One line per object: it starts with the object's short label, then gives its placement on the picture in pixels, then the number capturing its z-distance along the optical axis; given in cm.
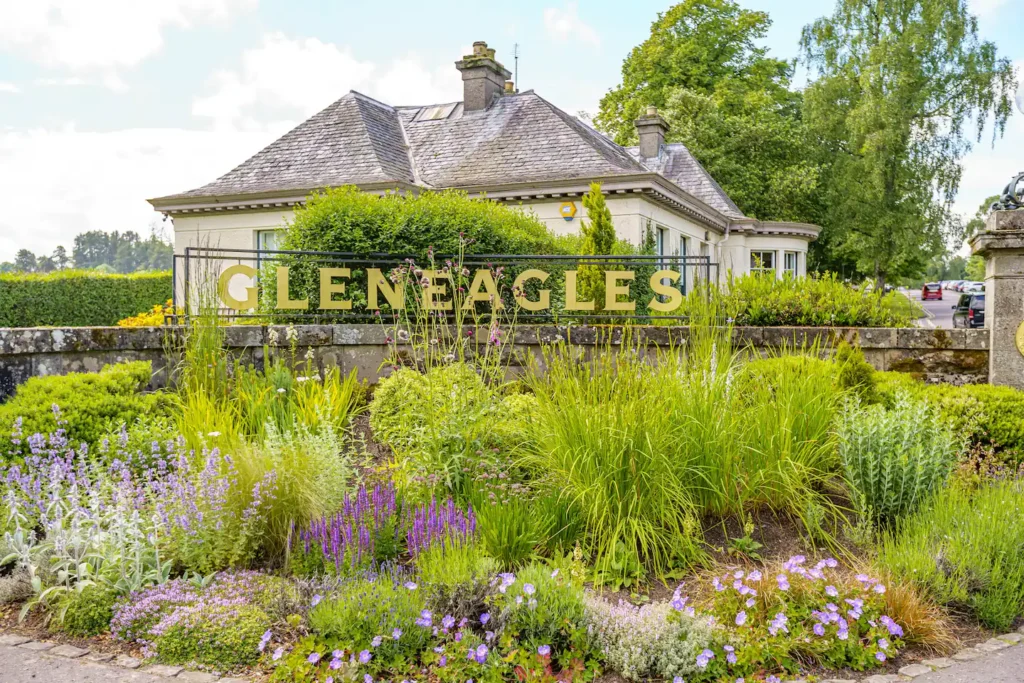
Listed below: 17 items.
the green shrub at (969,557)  410
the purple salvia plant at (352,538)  417
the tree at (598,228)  1346
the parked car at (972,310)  2473
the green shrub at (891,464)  479
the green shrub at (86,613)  400
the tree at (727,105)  3100
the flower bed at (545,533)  361
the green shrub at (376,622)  355
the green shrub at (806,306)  834
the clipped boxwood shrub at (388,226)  1013
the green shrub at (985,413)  601
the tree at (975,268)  7128
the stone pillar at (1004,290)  682
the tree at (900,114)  2952
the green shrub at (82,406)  548
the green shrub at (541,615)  359
